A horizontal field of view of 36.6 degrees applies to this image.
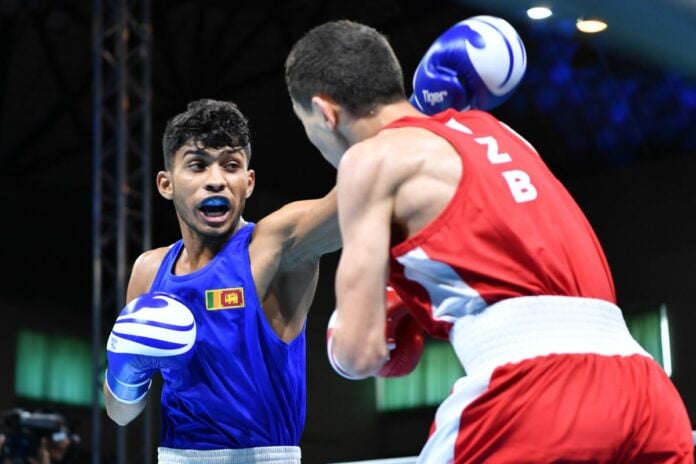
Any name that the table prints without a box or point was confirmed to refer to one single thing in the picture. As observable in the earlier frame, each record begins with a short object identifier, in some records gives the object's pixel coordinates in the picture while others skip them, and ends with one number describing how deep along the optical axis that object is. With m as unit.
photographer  6.18
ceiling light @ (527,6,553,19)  8.08
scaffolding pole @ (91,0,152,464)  7.36
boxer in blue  2.67
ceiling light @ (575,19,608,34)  7.41
